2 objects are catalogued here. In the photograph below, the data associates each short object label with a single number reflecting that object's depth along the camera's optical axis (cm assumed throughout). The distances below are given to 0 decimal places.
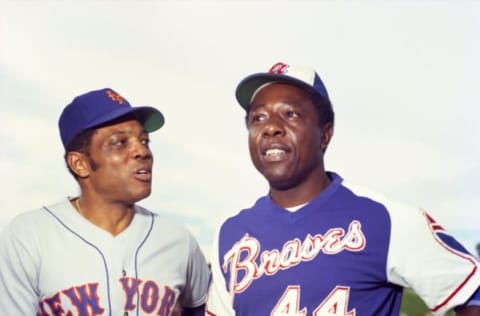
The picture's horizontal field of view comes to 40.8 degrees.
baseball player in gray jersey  355
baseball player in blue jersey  314
